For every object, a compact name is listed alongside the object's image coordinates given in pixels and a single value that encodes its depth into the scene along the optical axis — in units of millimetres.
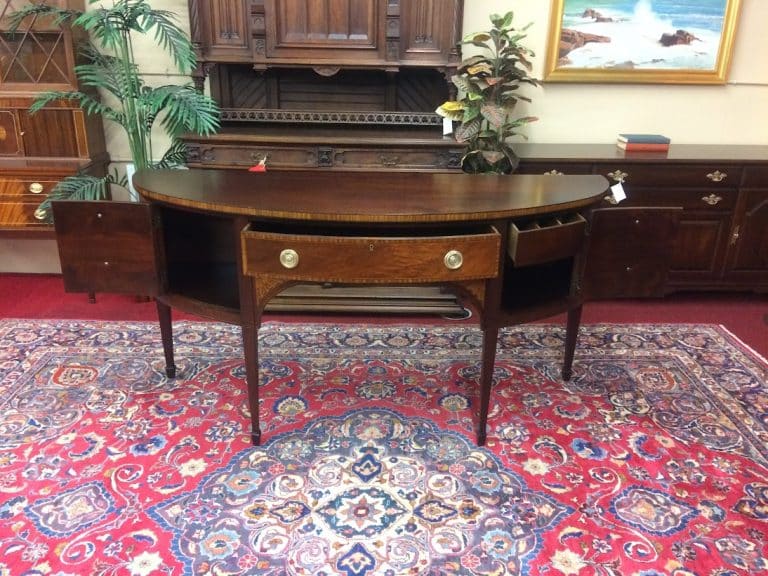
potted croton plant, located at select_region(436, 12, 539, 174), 3174
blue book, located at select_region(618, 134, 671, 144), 3475
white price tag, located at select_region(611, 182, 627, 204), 2369
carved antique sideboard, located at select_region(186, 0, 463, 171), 3150
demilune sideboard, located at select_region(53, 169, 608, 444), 1903
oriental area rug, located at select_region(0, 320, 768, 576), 1777
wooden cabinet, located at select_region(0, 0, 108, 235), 3279
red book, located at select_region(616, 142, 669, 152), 3469
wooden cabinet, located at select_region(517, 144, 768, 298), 3330
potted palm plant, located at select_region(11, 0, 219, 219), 3039
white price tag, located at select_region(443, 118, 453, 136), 3304
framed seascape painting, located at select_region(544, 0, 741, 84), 3539
